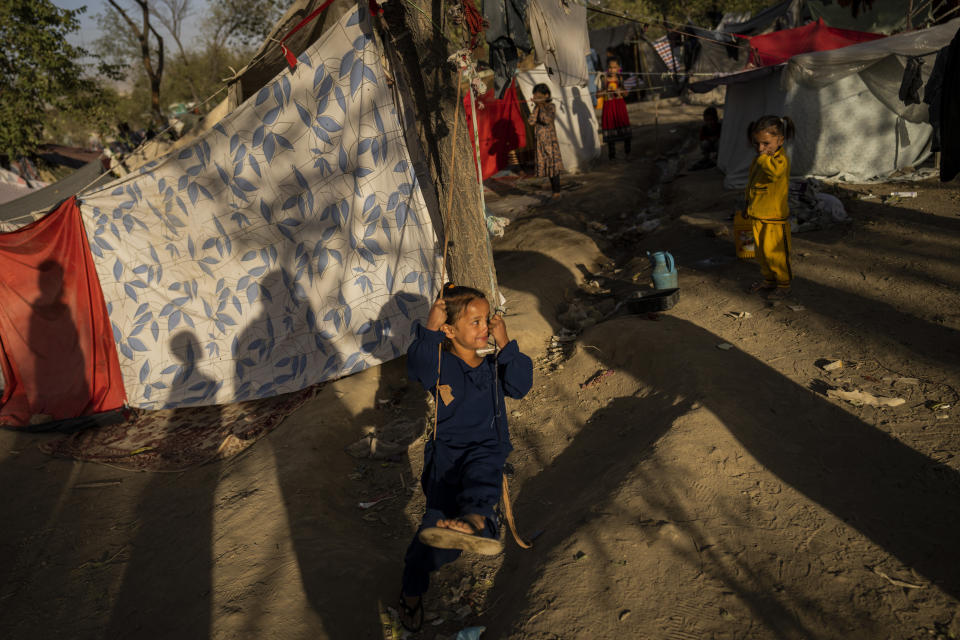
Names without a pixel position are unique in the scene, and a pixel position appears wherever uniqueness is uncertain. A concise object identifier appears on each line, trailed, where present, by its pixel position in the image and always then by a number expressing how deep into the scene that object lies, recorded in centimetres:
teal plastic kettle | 511
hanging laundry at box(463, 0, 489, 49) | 429
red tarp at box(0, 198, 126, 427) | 494
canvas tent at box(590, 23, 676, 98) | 2230
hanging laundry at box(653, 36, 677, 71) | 2244
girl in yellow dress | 480
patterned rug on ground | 455
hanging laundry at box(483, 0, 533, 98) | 473
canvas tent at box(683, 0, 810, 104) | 1711
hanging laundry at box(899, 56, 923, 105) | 702
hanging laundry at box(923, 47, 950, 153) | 575
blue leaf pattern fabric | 434
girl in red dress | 1275
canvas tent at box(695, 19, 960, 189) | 796
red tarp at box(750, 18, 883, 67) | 1044
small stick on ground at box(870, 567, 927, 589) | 215
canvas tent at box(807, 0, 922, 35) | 1420
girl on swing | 256
